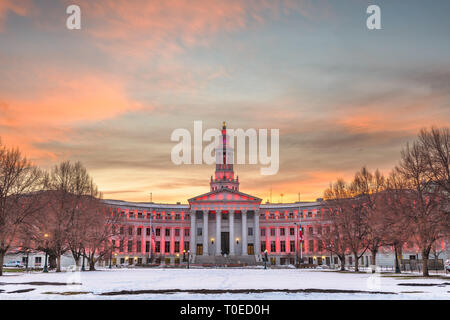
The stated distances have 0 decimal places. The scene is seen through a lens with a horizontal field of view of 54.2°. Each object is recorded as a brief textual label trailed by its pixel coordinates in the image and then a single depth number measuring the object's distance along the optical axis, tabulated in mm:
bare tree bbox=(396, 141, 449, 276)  46094
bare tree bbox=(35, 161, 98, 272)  61500
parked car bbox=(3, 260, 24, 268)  116788
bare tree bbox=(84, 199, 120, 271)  67006
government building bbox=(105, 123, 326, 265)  133500
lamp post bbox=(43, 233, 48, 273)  59269
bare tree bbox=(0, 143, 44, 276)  50500
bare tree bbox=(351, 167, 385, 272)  59234
